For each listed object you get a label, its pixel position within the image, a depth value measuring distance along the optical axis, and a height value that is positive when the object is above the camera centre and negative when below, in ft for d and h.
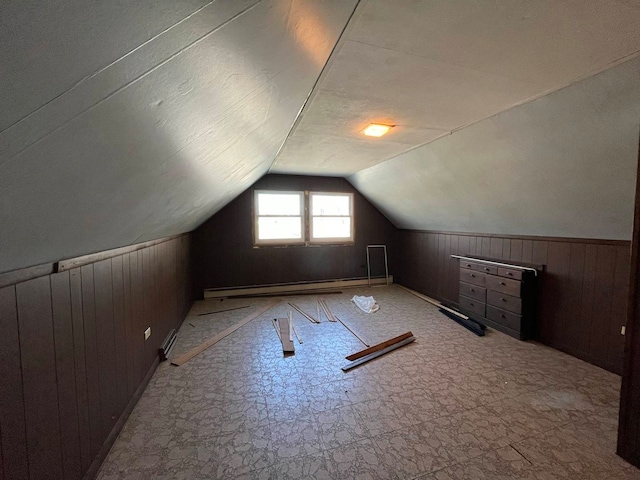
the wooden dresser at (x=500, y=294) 9.89 -2.95
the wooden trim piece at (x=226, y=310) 12.91 -4.44
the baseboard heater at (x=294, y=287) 15.79 -4.09
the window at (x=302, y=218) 16.49 +0.40
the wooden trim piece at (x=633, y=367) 4.81 -2.67
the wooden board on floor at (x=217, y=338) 8.54 -4.42
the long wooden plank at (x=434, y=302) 12.30 -4.35
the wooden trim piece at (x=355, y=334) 9.69 -4.46
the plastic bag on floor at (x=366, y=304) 13.43 -4.28
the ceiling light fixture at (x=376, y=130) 8.07 +3.02
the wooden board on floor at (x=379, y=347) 8.76 -4.36
